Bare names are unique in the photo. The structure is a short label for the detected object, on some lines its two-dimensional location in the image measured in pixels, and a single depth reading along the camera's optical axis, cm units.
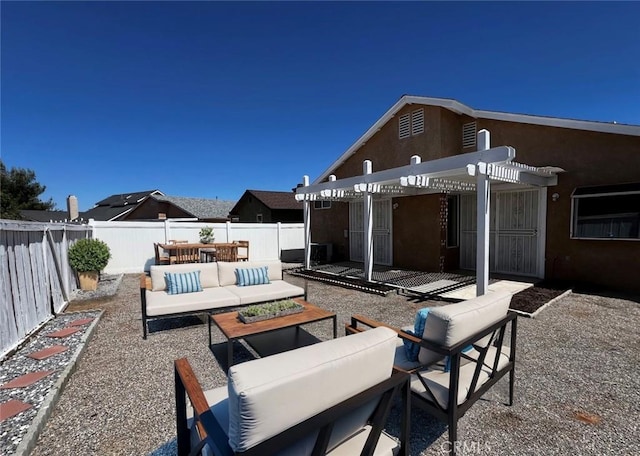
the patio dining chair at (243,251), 1194
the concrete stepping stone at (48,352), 395
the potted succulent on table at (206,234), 1244
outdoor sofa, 478
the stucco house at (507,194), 703
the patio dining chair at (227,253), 1135
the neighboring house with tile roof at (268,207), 2261
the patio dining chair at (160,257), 1052
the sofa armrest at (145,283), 493
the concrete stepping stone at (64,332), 470
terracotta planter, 790
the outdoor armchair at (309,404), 121
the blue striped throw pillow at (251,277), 601
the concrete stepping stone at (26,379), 322
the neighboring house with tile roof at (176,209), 2544
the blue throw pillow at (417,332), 255
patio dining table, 1030
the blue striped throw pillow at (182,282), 536
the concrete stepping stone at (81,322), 523
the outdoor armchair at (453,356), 216
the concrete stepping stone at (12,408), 270
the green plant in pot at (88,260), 767
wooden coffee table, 366
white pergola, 606
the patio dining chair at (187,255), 1060
